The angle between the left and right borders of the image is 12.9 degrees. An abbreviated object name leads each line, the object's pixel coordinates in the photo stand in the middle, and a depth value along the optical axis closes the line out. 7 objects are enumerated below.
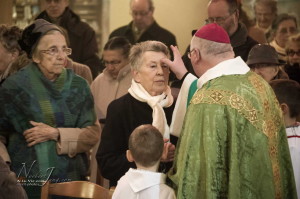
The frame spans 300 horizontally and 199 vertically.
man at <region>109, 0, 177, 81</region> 13.79
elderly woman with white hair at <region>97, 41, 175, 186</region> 8.55
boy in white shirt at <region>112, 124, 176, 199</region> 7.68
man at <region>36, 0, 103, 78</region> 13.17
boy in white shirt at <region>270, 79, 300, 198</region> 8.78
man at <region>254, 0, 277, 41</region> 14.28
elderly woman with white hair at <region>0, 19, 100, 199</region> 9.14
